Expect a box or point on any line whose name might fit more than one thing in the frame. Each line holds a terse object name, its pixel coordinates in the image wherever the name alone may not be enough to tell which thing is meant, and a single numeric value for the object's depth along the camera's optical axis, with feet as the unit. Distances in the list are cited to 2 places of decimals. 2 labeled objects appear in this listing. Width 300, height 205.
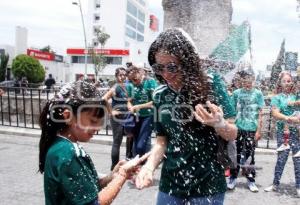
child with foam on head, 6.87
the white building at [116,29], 269.23
